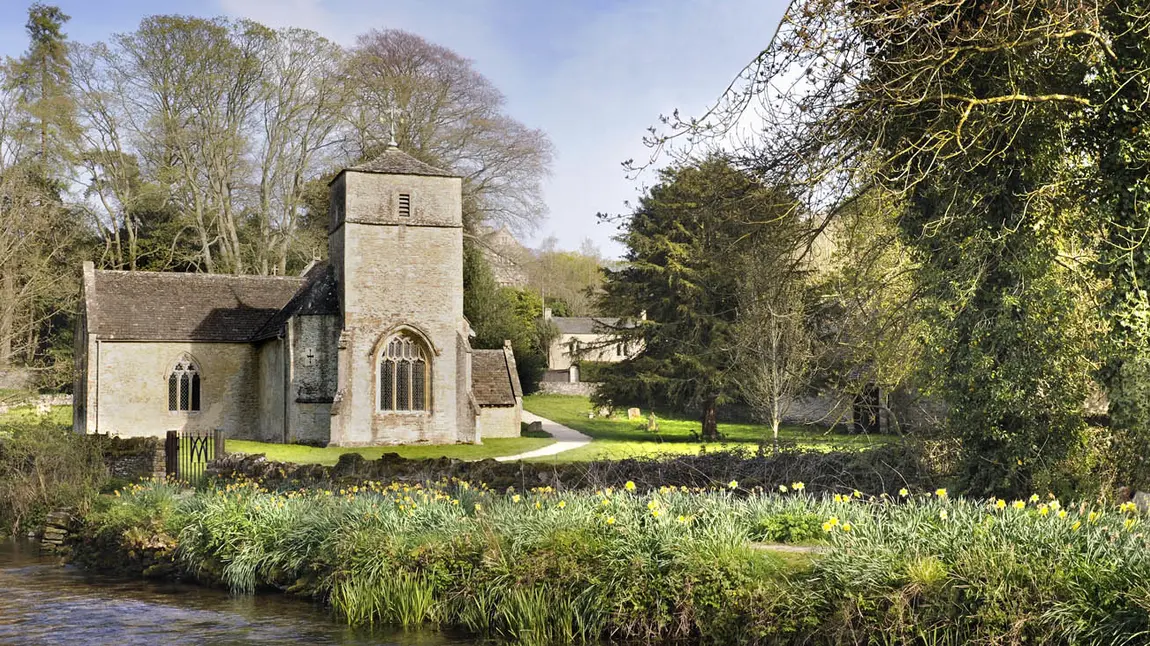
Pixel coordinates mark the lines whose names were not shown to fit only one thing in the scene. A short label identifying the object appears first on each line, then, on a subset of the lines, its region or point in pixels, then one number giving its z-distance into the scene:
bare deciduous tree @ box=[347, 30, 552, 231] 45.94
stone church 32.09
